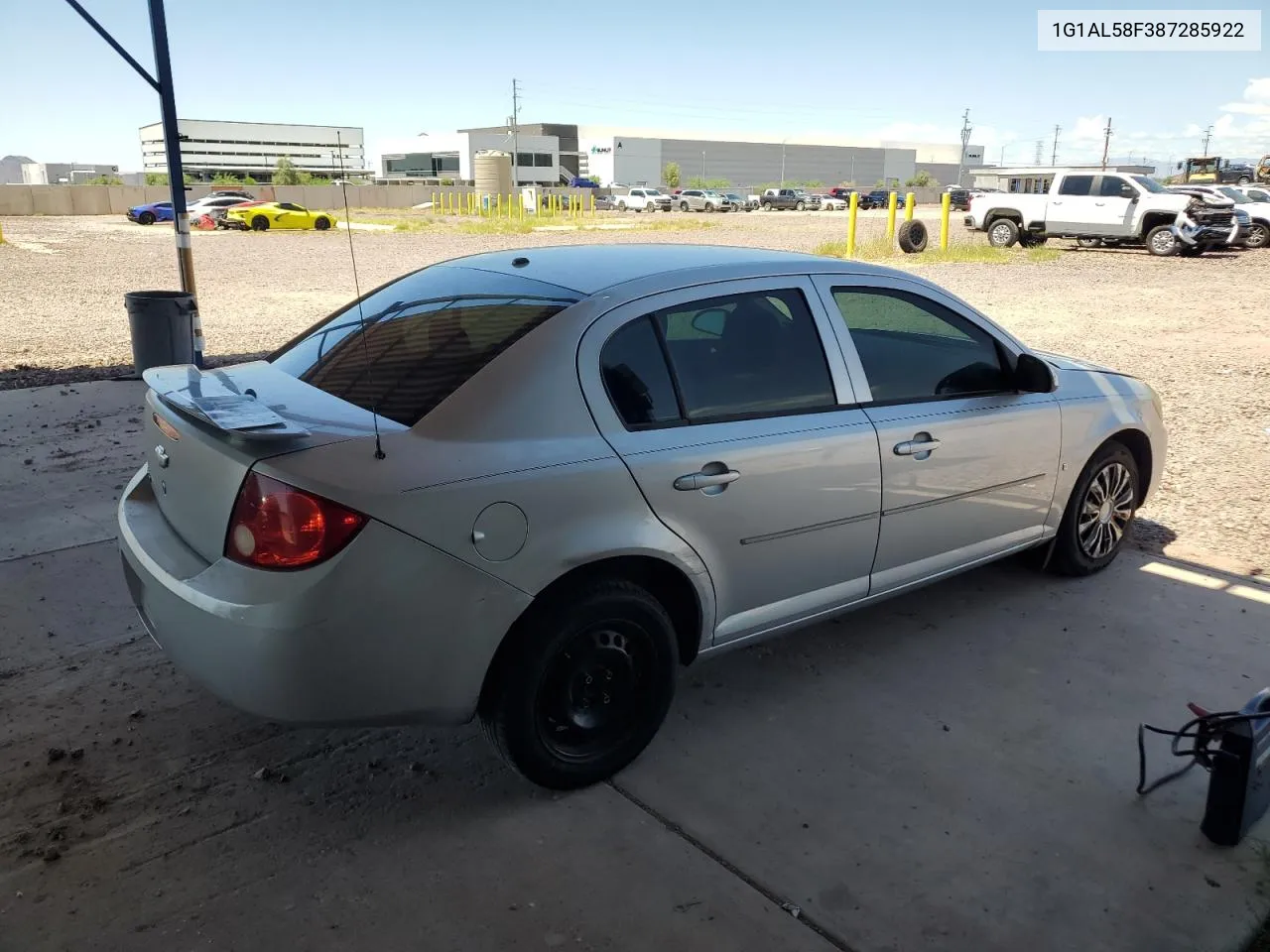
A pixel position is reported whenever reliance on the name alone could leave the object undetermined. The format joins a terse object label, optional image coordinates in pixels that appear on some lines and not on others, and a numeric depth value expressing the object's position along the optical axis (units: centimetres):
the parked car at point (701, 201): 6756
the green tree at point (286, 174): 7569
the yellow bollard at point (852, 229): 2335
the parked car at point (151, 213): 4438
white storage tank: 7162
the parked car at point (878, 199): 7144
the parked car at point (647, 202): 7081
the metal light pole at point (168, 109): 832
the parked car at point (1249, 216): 2564
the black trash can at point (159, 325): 869
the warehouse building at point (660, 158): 10981
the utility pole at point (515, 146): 8384
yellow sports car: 4031
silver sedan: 263
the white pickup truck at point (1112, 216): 2338
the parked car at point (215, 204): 4194
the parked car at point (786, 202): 7262
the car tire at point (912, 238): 2428
